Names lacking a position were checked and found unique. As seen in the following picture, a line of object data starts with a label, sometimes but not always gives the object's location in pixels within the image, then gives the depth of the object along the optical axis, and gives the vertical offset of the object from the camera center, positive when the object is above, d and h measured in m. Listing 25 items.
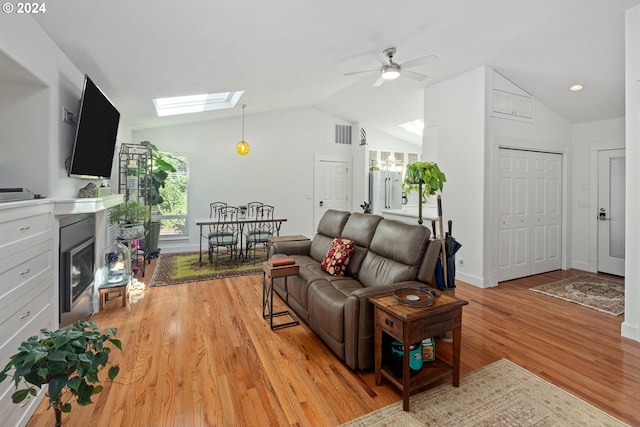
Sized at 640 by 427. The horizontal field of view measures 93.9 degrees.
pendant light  5.86 +1.26
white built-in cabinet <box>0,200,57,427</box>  1.59 -0.43
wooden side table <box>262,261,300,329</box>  2.92 -0.61
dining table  5.16 -0.17
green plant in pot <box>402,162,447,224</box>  2.87 +0.35
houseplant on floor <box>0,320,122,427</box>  1.12 -0.60
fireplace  2.51 -0.51
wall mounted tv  2.62 +0.75
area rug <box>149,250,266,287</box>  4.55 -0.96
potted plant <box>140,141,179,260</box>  5.46 +0.47
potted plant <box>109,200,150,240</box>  3.96 -0.10
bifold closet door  4.46 +0.01
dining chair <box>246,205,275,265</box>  5.55 -0.34
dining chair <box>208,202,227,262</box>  6.60 +0.07
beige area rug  1.76 -1.22
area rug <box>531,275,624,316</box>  3.54 -1.05
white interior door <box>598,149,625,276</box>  4.71 +0.05
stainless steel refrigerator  7.47 +0.57
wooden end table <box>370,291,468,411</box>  1.84 -0.75
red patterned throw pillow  3.13 -0.48
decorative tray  1.95 -0.58
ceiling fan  3.35 +1.68
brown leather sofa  2.20 -0.62
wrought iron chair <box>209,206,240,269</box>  5.19 -0.40
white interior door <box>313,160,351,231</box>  7.62 +0.68
